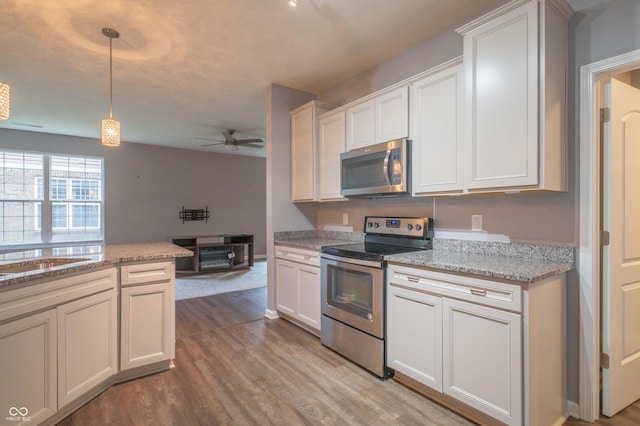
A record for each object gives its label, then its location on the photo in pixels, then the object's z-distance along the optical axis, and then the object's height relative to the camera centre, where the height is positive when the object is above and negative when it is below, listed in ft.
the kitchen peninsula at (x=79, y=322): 5.39 -2.22
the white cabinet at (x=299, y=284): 10.05 -2.41
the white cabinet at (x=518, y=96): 5.93 +2.29
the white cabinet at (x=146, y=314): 7.57 -2.45
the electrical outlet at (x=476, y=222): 7.84 -0.22
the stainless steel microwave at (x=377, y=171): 8.43 +1.22
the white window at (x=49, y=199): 18.58 +0.91
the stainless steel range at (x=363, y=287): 7.77 -1.97
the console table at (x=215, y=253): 20.79 -2.69
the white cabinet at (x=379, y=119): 8.56 +2.72
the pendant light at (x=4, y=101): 6.22 +2.19
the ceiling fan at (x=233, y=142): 17.89 +4.01
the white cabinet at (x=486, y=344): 5.37 -2.46
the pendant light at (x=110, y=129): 8.59 +2.29
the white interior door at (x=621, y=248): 6.27 -0.70
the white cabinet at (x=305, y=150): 11.47 +2.34
